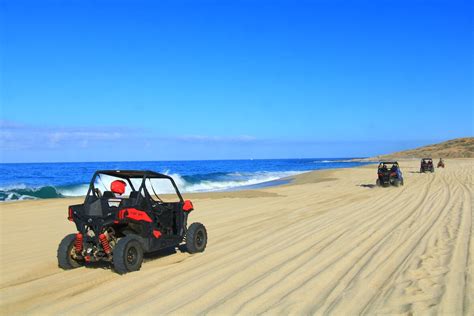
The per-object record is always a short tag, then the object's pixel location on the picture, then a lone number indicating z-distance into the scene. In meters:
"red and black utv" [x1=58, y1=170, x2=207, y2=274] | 6.48
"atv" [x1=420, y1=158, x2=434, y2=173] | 36.72
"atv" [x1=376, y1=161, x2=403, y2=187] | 23.02
